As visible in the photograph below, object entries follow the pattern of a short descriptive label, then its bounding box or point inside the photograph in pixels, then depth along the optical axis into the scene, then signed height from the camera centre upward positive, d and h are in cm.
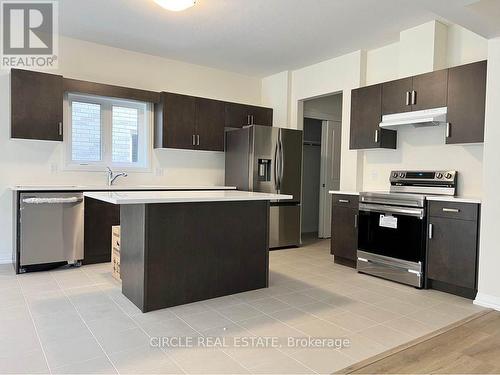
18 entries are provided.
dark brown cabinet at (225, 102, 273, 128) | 552 +89
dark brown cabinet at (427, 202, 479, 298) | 322 -65
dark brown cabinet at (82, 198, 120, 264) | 418 -69
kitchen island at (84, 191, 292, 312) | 285 -63
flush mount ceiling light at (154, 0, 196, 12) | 312 +143
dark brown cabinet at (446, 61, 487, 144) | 332 +70
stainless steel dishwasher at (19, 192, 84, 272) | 380 -65
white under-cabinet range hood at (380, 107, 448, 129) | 359 +60
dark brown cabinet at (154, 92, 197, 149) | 498 +68
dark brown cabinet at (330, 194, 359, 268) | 431 -65
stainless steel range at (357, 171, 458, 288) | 358 -51
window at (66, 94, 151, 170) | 466 +48
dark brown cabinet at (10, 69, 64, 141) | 399 +69
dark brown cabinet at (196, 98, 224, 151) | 526 +69
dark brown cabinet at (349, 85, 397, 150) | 428 +65
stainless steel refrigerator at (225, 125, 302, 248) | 515 +7
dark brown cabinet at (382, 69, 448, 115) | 365 +89
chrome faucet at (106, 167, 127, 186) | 468 -8
